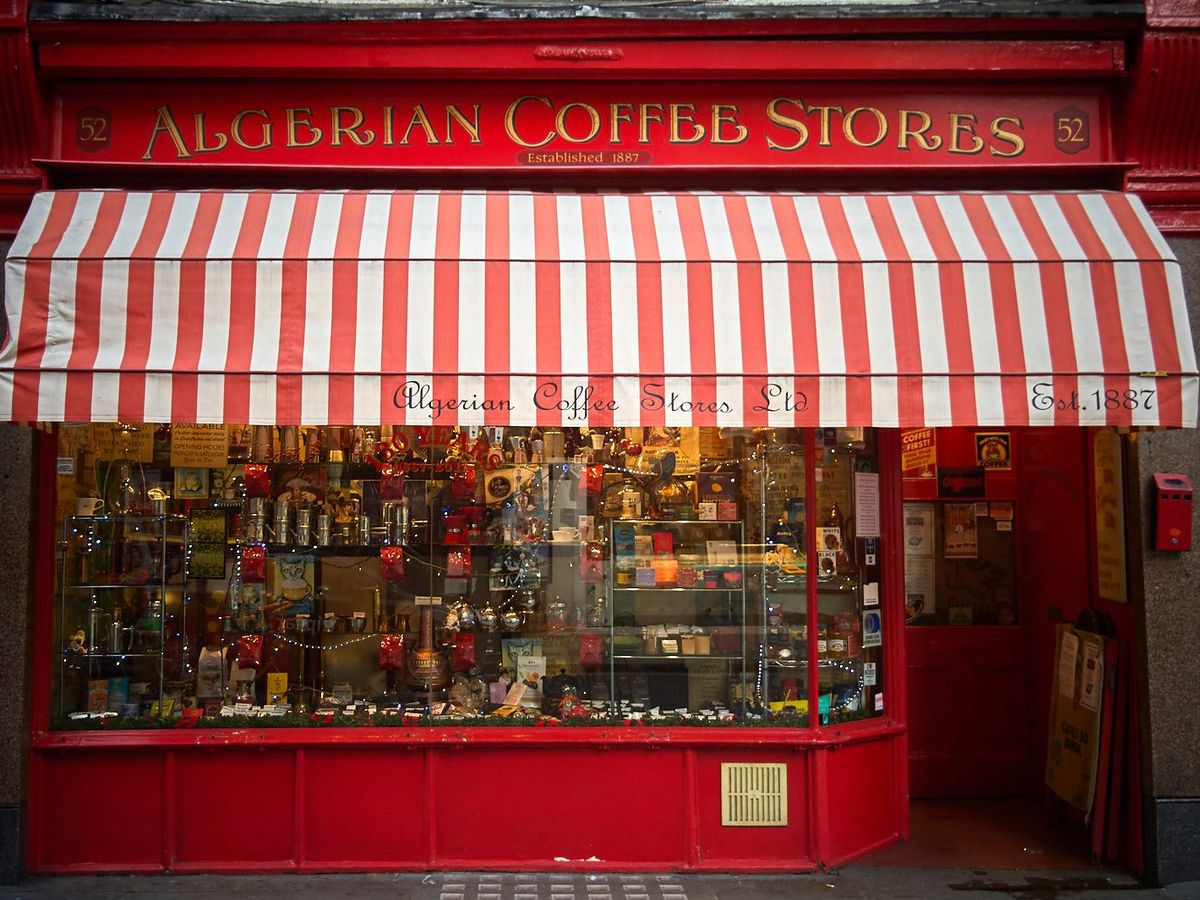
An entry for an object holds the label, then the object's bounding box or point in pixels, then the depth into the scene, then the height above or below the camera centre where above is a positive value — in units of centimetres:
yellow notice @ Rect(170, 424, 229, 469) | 691 +48
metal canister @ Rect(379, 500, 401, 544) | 701 -5
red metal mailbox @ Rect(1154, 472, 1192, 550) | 627 -5
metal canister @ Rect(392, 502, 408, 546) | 701 -11
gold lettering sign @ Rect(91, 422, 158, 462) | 676 +50
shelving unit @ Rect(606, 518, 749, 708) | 684 -70
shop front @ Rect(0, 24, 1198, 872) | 575 +54
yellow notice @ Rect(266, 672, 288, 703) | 676 -126
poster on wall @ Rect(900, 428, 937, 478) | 830 +49
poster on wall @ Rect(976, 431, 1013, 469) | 827 +50
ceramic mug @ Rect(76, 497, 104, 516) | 670 +4
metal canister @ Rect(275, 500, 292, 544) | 696 -7
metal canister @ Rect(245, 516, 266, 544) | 694 -14
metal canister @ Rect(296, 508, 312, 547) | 697 -12
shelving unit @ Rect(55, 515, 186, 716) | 660 -68
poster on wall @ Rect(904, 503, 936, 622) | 822 -45
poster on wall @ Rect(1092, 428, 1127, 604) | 664 -6
